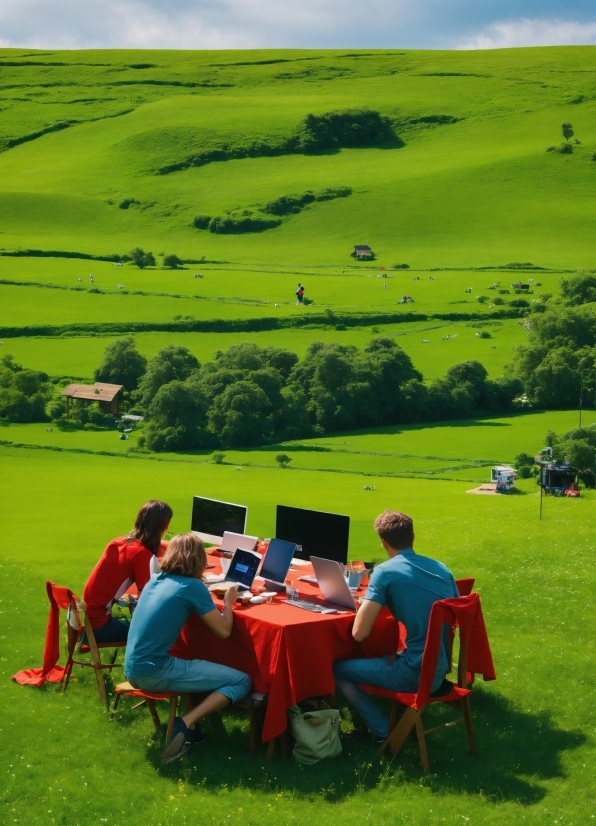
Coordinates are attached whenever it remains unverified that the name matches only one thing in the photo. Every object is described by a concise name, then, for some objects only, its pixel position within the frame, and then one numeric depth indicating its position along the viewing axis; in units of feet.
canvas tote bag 33.99
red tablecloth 34.65
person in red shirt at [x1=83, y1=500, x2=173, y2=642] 39.40
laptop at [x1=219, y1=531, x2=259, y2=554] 42.70
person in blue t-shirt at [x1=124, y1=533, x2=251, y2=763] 35.01
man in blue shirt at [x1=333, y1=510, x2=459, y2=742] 35.04
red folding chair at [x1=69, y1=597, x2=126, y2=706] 38.49
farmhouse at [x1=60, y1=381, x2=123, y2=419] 219.00
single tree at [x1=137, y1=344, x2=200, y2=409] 225.35
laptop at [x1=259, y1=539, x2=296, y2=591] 39.93
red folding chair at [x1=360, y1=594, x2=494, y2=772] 33.91
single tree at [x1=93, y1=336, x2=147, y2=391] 238.68
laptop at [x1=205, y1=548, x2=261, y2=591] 40.29
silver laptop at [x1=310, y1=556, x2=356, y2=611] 37.42
